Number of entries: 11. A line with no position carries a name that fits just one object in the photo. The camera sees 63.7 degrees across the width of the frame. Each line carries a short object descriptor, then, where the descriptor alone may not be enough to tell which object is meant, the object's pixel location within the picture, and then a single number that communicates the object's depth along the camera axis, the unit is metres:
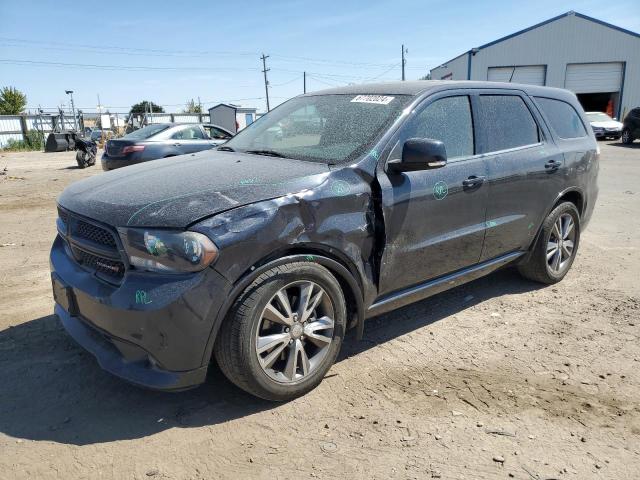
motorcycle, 17.34
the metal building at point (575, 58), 31.39
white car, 24.69
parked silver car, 11.74
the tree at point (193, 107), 68.50
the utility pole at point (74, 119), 34.15
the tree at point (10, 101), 57.16
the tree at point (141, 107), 67.79
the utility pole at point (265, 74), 55.62
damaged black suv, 2.53
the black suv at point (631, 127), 21.56
